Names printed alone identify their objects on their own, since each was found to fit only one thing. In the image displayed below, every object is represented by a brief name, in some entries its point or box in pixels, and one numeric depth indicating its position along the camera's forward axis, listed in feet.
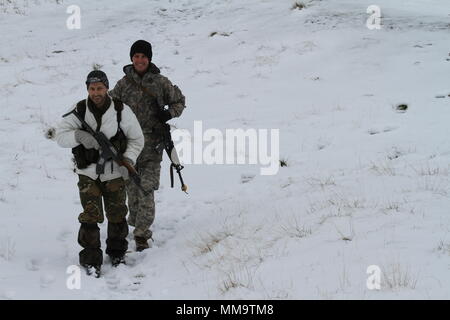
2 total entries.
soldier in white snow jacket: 32.37
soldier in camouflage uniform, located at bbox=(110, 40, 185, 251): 37.91
